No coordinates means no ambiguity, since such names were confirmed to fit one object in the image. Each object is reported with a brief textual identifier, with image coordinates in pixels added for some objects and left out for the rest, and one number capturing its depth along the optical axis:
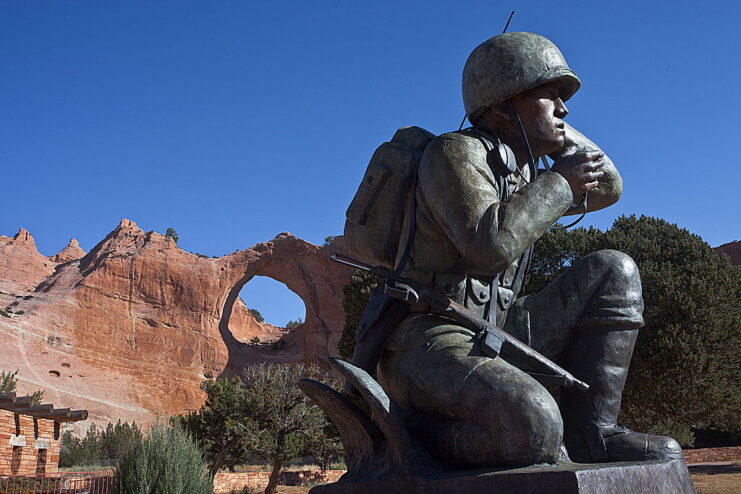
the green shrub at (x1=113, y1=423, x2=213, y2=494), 11.88
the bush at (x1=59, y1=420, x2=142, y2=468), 30.44
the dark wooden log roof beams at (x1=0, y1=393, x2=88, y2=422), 17.48
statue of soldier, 2.21
